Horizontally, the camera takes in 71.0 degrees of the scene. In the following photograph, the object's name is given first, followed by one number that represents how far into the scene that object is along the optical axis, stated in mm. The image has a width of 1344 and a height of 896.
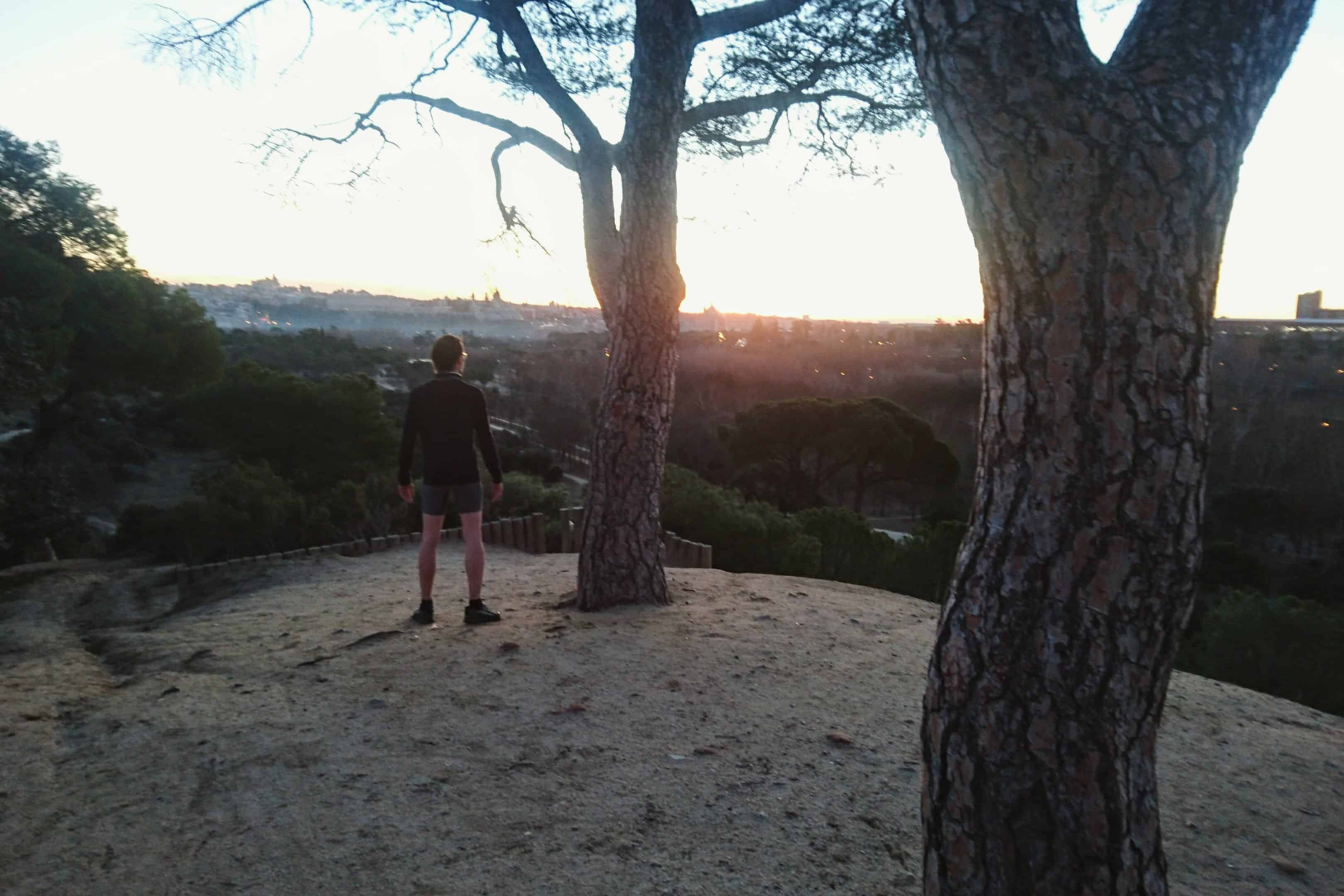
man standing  5238
